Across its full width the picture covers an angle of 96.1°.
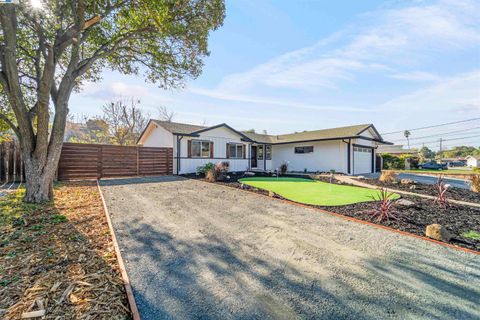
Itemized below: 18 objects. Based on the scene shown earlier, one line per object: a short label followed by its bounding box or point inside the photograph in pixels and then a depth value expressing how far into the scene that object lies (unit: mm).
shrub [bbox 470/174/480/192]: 8953
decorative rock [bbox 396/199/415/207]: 6090
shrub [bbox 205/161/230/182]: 11680
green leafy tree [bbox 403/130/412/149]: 59481
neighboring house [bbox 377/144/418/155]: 46850
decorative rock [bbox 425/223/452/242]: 3932
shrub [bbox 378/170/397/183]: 11391
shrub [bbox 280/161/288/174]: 16500
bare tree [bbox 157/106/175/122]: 32406
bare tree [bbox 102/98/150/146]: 23484
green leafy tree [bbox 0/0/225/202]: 5664
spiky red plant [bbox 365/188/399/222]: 5059
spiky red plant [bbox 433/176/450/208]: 6254
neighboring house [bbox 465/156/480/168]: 41700
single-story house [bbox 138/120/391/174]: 15023
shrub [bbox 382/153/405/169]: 22938
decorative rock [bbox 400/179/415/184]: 10499
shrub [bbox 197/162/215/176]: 13086
